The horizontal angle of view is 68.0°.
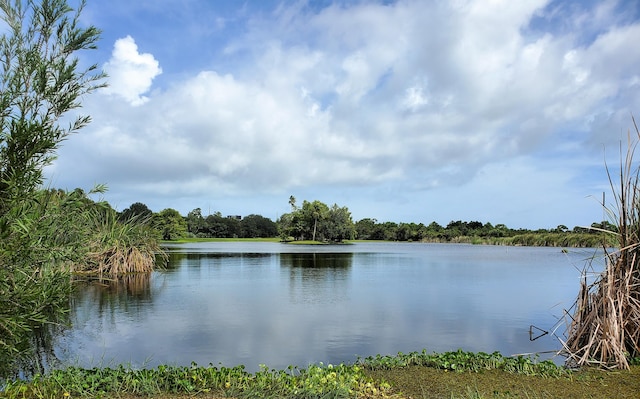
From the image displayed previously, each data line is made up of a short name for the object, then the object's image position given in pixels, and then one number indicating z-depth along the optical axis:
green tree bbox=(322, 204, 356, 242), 92.31
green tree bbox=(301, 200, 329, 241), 92.31
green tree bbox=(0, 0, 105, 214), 4.86
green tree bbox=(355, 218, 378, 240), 120.44
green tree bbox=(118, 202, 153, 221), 87.85
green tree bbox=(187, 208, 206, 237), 116.75
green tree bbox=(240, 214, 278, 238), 128.25
